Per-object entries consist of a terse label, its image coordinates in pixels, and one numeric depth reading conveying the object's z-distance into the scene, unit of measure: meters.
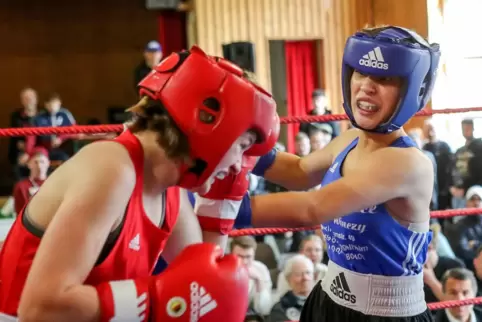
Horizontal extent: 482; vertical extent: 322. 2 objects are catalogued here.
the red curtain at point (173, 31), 7.25
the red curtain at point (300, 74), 7.44
